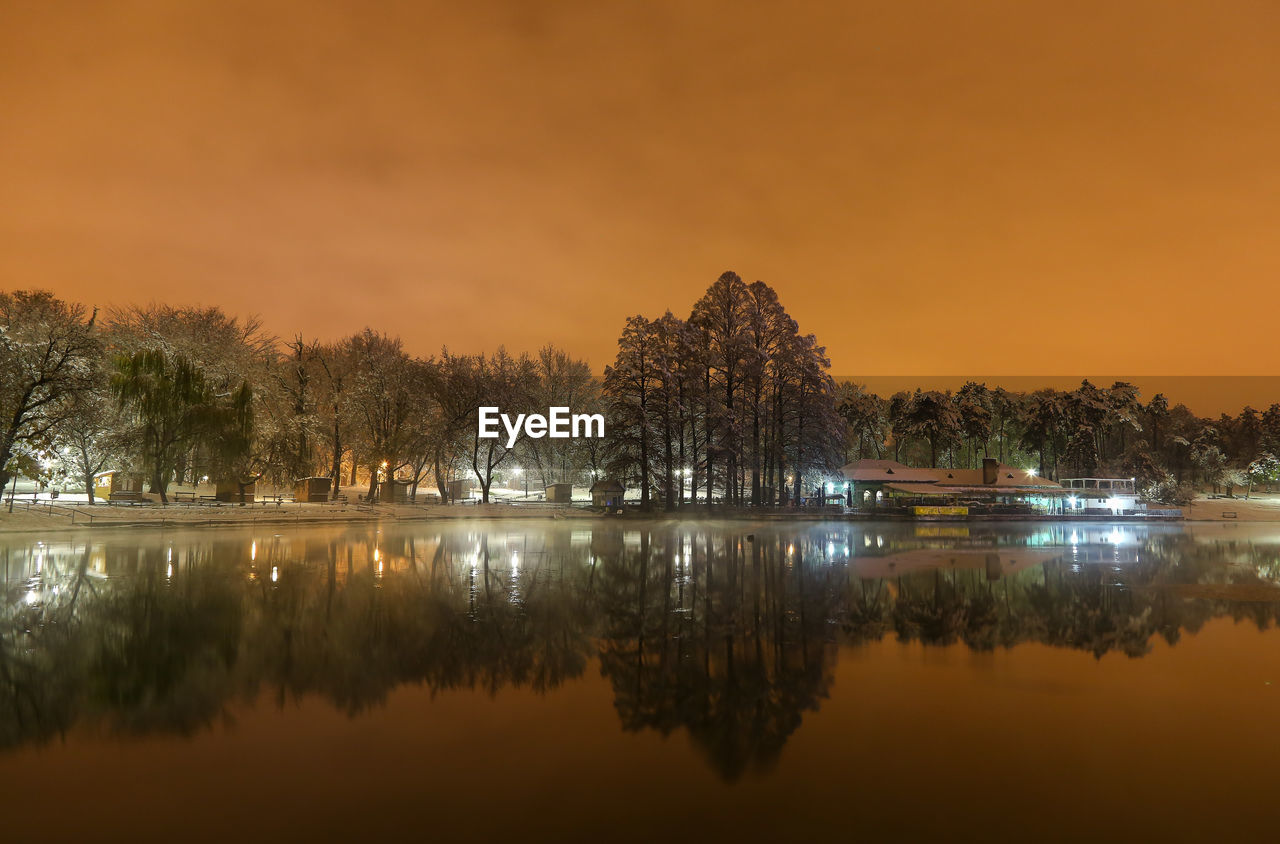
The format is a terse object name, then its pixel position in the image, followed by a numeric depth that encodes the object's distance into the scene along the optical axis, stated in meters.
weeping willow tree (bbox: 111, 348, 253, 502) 52.09
